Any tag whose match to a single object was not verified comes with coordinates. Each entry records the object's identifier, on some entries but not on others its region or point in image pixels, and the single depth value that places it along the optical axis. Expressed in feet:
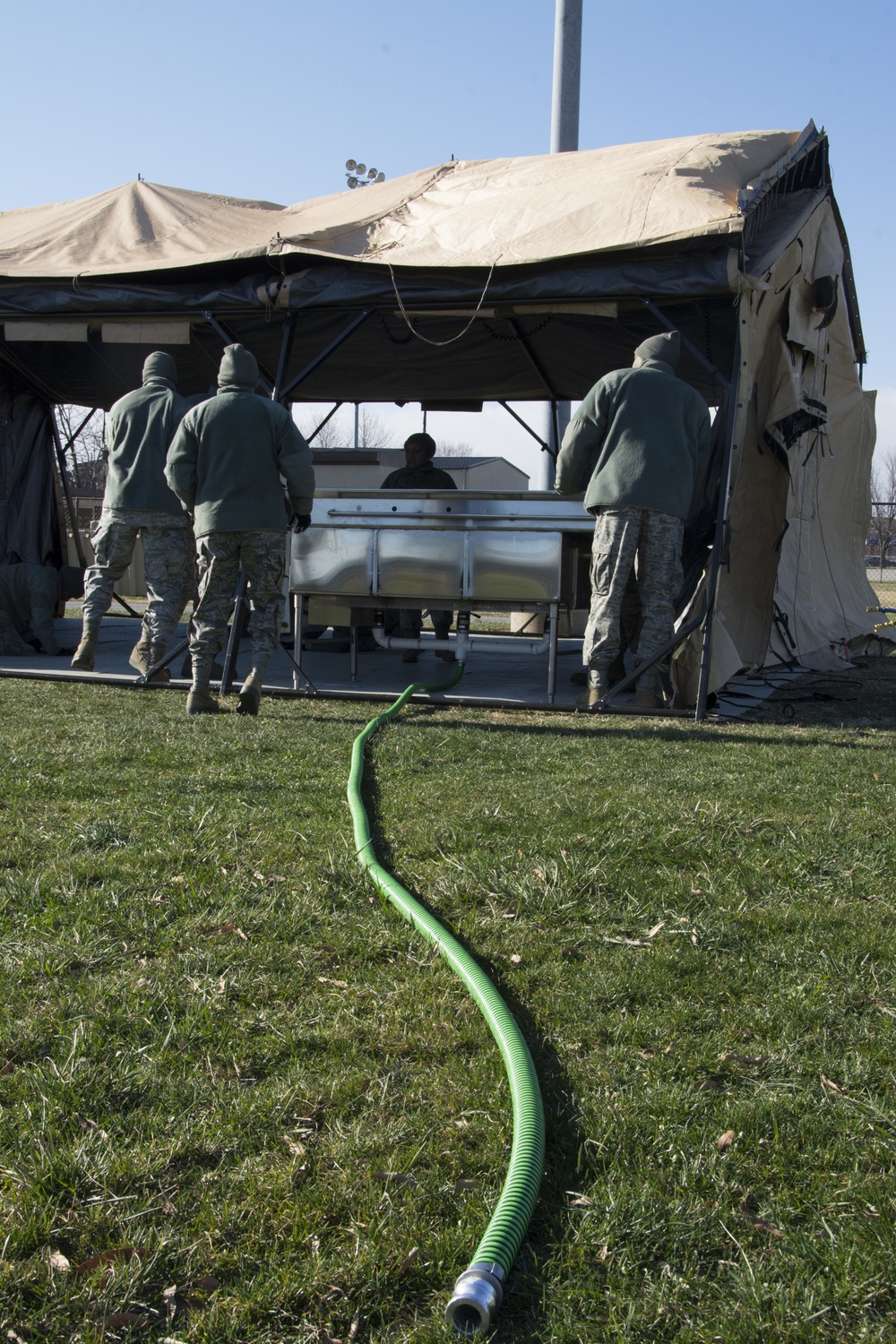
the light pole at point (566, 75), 43.86
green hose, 5.06
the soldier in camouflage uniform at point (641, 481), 22.33
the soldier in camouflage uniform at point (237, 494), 21.43
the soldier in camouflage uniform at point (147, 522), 25.93
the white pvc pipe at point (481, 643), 25.31
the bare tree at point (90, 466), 106.83
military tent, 22.94
